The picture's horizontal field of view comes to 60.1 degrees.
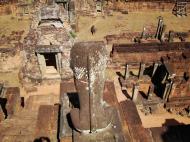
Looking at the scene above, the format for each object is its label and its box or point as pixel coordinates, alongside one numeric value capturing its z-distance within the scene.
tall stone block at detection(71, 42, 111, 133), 2.91
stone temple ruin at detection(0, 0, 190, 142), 3.56
